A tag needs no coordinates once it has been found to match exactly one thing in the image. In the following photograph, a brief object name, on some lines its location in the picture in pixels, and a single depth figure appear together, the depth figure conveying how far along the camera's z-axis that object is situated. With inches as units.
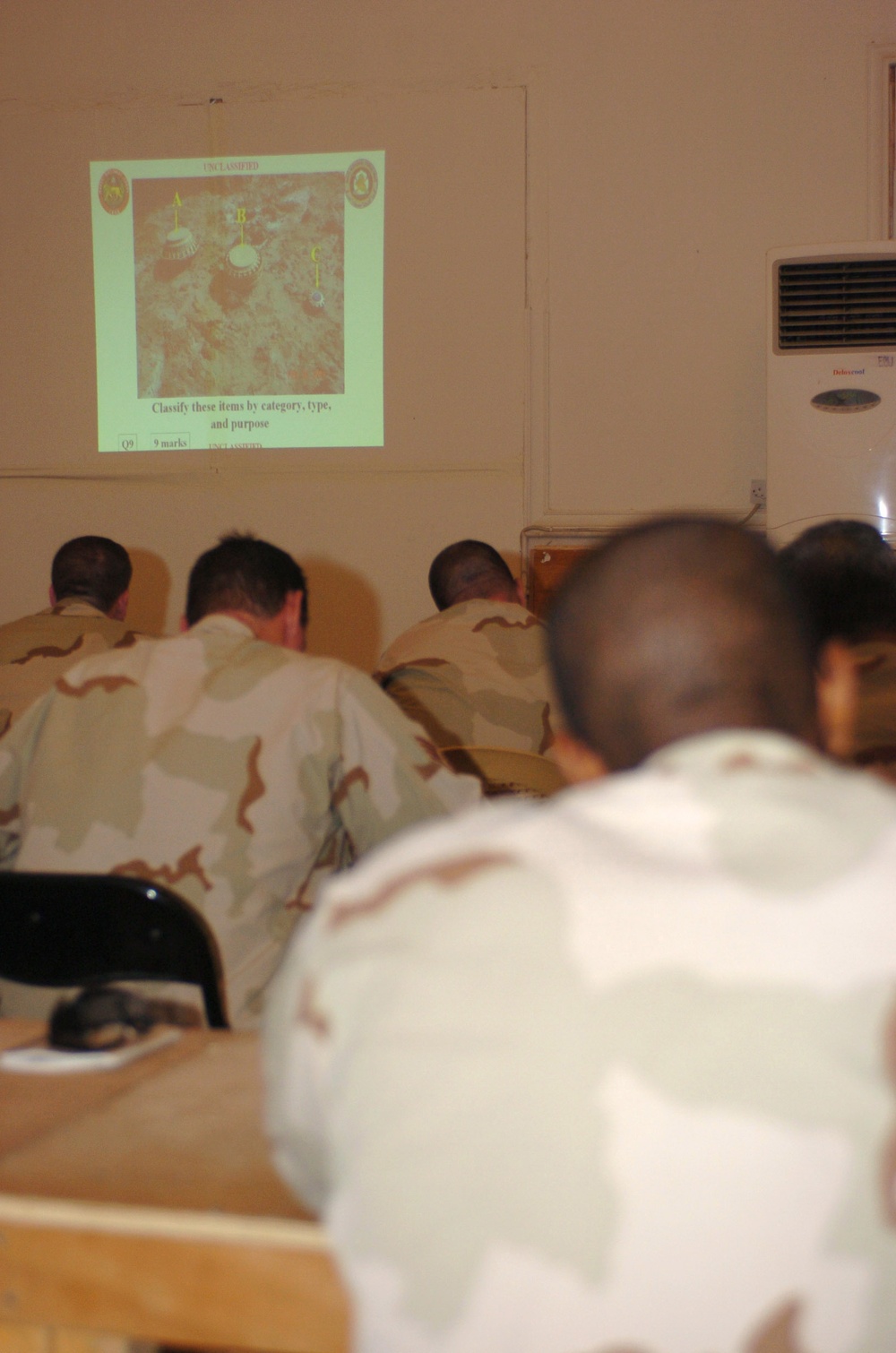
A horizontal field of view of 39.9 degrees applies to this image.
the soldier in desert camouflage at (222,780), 68.2
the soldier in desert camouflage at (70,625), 122.6
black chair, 59.7
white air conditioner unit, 167.9
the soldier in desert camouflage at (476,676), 119.0
